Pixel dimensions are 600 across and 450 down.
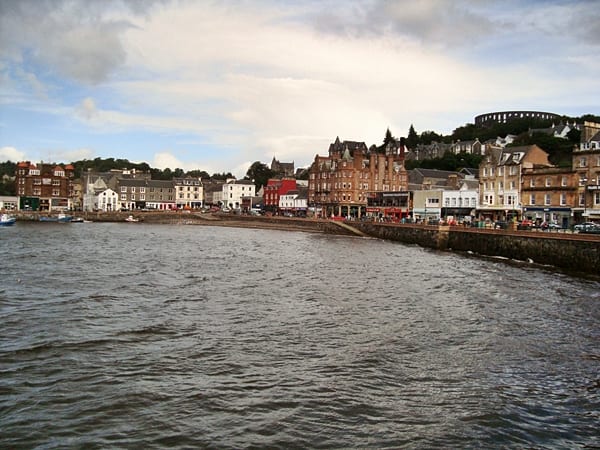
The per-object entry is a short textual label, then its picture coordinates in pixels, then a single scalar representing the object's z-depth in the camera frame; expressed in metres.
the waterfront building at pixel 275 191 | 120.31
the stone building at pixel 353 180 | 95.62
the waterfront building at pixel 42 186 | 123.06
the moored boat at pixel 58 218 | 99.69
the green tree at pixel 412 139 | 181.59
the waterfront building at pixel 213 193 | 147.12
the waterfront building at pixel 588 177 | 52.69
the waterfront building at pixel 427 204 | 76.62
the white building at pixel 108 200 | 126.88
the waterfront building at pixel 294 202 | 110.19
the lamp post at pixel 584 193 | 53.60
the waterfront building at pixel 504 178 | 62.84
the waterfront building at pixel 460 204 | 70.46
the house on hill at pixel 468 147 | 143.62
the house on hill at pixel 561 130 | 129.62
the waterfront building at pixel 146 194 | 129.88
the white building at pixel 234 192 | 142.38
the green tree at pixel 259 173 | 162.38
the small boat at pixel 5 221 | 84.56
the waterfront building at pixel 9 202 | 121.29
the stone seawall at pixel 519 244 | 35.31
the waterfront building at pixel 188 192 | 139.75
